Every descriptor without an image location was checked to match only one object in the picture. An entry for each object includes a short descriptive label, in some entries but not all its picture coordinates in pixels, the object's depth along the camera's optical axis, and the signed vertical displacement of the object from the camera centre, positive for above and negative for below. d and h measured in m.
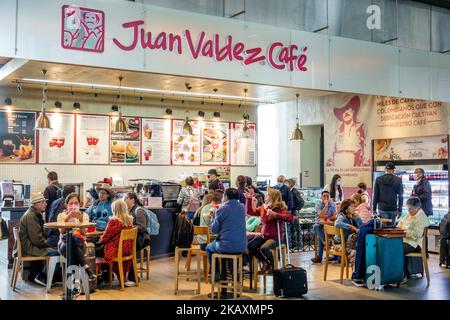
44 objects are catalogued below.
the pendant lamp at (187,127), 11.25 +0.99
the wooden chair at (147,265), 7.92 -1.29
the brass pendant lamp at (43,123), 8.49 +0.80
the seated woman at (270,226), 7.30 -0.66
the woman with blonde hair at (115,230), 7.19 -0.71
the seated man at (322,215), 9.32 -0.65
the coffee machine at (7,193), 9.55 -0.32
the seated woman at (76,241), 6.78 -0.84
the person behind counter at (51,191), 8.95 -0.27
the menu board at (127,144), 11.81 +0.68
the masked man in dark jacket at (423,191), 9.62 -0.24
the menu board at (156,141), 12.15 +0.77
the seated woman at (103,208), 8.09 -0.48
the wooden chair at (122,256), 7.13 -1.05
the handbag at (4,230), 11.50 -1.16
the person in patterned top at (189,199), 9.70 -0.40
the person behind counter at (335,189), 11.16 -0.25
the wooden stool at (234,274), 6.61 -1.18
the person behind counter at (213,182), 9.33 -0.10
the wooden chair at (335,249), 7.64 -1.03
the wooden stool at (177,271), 7.07 -1.22
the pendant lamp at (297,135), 10.96 +0.82
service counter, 8.62 -0.71
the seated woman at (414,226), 7.66 -0.67
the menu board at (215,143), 12.91 +0.79
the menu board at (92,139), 11.46 +0.75
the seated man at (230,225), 6.62 -0.59
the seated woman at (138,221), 7.75 -0.64
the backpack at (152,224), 8.11 -0.72
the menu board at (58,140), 11.04 +0.70
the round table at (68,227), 6.23 -0.58
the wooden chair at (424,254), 7.47 -1.05
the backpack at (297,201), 10.07 -0.44
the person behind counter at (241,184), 9.07 -0.13
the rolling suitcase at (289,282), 6.77 -1.30
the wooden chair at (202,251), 7.27 -0.98
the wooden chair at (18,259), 7.23 -1.09
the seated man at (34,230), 7.27 -0.73
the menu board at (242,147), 13.33 +0.71
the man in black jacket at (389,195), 9.34 -0.30
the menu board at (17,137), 10.63 +0.73
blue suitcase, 7.32 -1.05
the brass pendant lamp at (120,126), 9.46 +0.85
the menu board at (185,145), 12.52 +0.69
